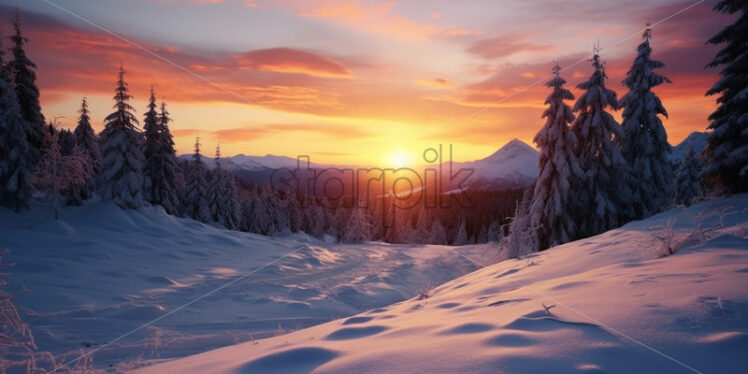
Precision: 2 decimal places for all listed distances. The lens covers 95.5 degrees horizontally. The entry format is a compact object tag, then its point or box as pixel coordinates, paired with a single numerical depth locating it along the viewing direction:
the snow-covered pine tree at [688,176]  32.12
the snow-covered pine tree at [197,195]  43.12
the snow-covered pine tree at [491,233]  66.91
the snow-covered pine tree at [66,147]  49.62
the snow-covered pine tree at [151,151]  36.22
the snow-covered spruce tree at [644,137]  22.23
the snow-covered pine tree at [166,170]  37.31
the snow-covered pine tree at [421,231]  64.81
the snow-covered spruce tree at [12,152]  22.59
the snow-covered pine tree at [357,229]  43.62
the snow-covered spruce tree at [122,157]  28.56
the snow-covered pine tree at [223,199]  44.38
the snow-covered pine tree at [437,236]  70.50
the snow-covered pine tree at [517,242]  16.02
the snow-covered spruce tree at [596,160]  20.55
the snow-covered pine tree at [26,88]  27.00
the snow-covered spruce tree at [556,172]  20.22
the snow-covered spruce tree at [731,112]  11.66
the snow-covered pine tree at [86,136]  34.02
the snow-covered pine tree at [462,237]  69.75
